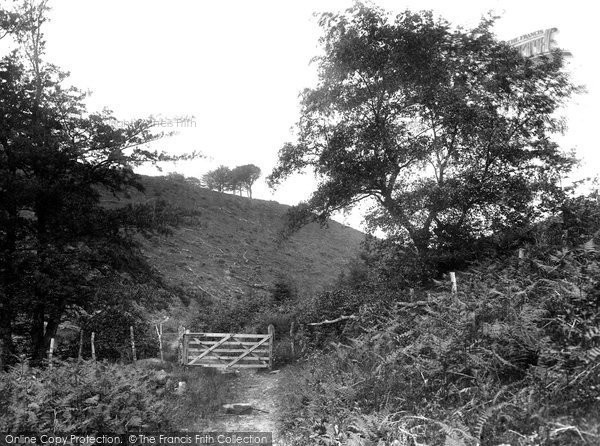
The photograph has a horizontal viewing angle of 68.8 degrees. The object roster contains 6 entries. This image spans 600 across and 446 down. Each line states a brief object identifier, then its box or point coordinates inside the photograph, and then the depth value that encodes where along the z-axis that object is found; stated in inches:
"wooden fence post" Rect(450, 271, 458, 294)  384.2
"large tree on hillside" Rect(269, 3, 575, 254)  614.9
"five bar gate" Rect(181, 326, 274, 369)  644.1
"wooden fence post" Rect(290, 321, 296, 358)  704.2
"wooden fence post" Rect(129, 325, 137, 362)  643.5
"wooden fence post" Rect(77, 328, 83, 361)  591.6
